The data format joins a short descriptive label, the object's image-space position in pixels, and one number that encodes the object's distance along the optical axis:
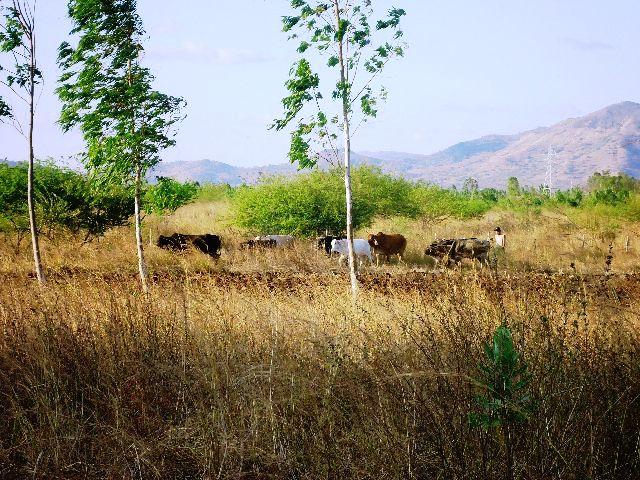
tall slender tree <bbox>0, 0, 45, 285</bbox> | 12.00
